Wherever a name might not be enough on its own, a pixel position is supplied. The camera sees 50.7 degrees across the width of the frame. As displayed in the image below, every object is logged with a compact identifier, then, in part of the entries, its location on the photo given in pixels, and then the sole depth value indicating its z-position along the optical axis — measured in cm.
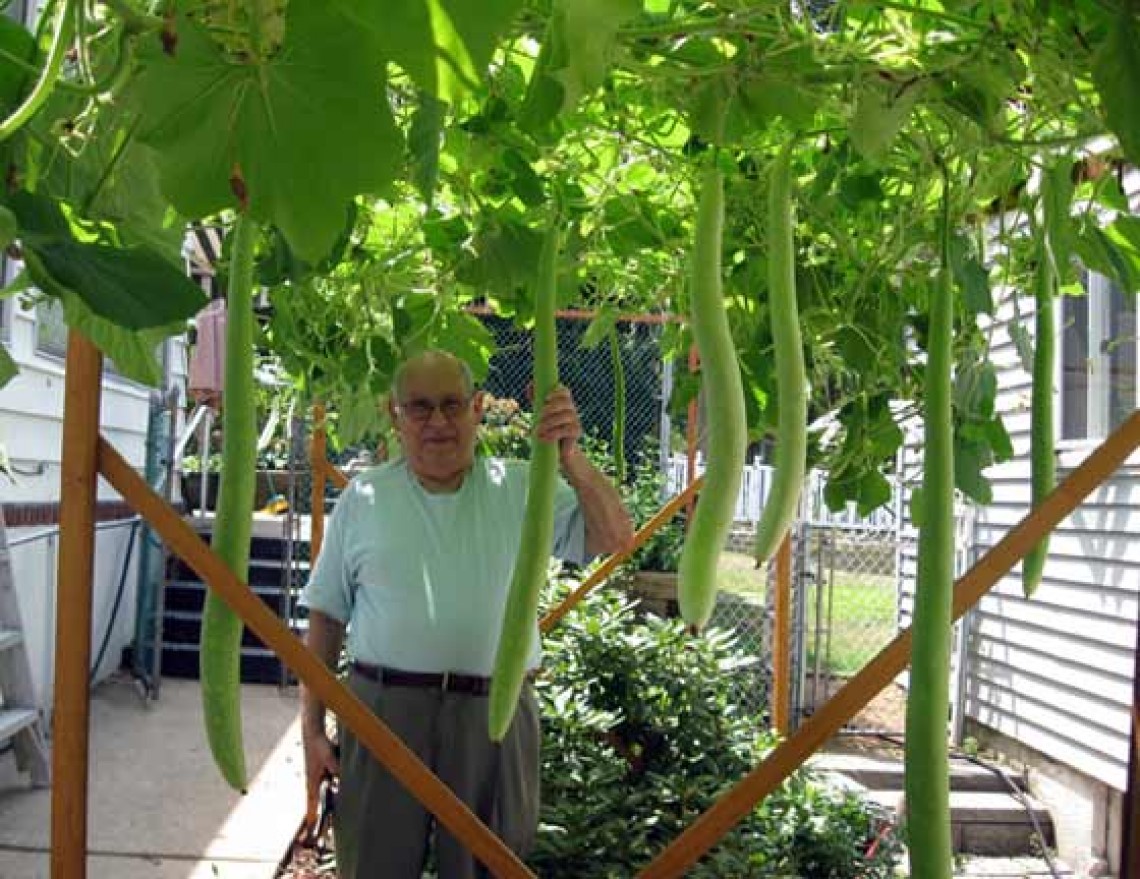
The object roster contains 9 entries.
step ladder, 383
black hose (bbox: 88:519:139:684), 538
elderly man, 237
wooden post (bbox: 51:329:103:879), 121
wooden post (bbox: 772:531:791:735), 391
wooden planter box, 662
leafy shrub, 302
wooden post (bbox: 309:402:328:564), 373
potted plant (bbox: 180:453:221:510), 771
